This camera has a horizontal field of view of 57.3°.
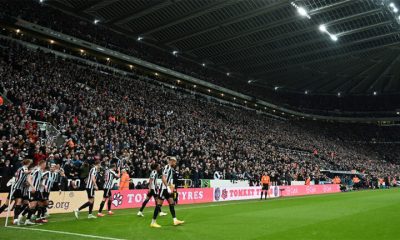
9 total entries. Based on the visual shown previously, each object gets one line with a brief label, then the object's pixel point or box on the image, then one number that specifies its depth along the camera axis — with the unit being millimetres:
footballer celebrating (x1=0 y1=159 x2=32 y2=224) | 11914
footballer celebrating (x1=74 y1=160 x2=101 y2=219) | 14289
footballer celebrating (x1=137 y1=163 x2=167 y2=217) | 14434
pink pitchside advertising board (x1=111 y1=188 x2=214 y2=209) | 18953
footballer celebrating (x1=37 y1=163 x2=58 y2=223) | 12909
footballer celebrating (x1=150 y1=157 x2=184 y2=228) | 11962
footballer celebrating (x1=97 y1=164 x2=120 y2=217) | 15164
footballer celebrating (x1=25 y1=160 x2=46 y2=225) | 12273
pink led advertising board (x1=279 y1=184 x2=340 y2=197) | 33000
